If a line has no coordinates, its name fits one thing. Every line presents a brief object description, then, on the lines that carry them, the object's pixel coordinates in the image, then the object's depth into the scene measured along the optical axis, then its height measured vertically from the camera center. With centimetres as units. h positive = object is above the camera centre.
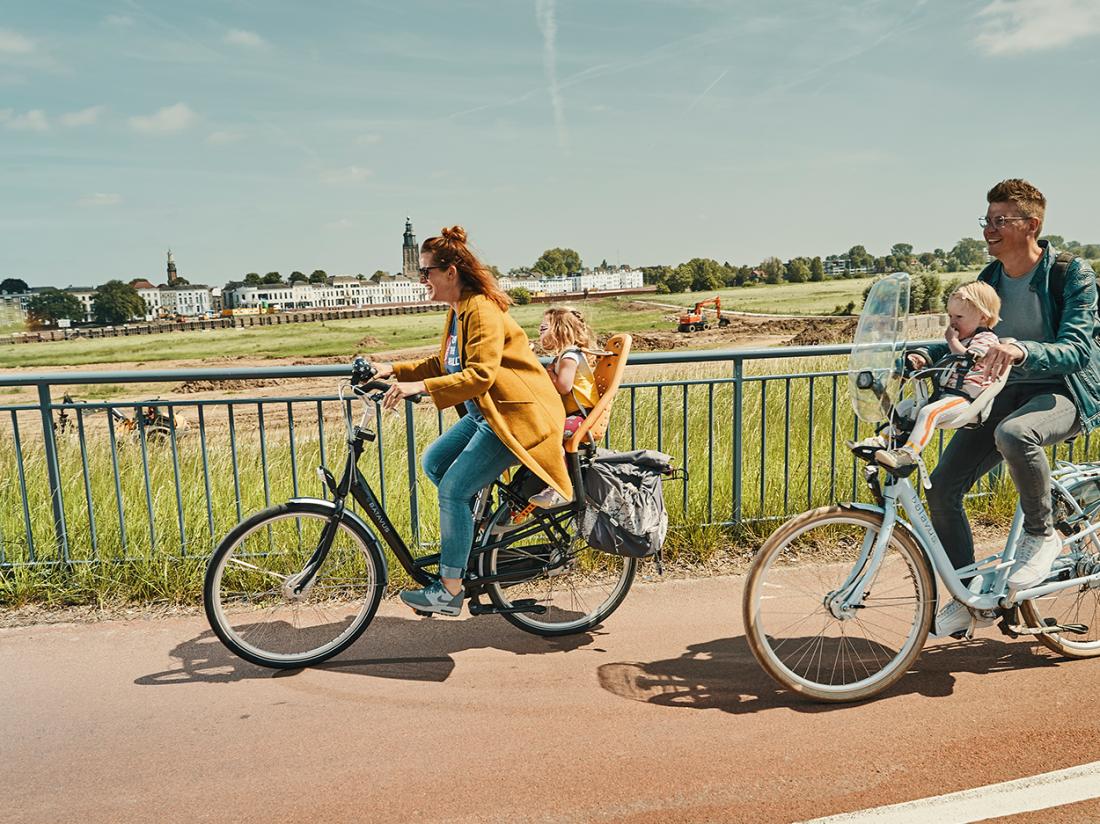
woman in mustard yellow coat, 408 -51
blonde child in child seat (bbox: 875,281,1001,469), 368 -41
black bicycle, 427 -137
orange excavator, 7150 -329
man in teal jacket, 382 -53
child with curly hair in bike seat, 443 -41
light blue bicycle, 364 -133
